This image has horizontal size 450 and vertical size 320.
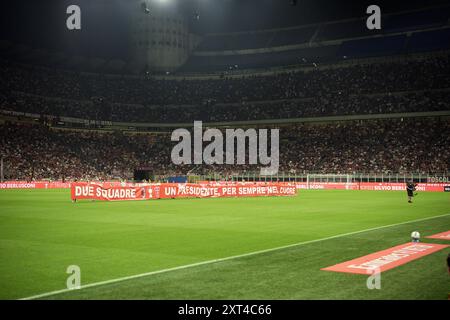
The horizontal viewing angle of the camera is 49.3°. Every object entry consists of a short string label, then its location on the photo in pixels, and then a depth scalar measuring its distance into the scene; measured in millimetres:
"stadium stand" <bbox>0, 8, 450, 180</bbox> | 60875
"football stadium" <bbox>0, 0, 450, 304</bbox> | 9164
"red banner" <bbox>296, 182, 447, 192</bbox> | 50406
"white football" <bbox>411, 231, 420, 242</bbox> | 12570
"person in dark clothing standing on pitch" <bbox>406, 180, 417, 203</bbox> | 30828
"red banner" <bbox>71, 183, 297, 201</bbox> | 31000
